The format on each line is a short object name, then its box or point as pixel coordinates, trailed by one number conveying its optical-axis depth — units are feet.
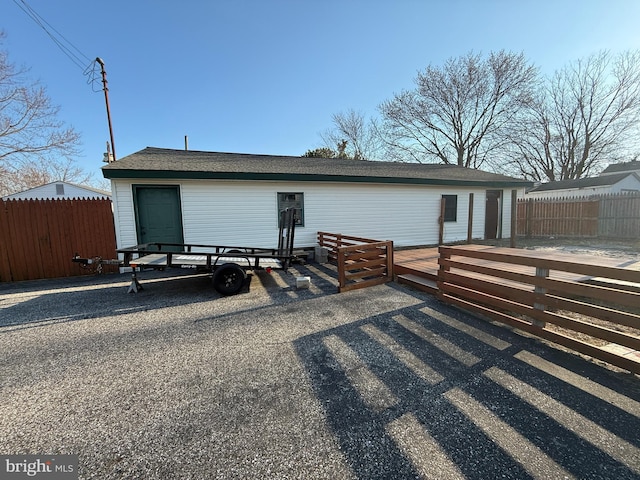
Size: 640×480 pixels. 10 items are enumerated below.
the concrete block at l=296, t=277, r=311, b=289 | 18.69
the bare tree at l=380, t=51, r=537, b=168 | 68.49
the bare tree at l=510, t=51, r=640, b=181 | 71.41
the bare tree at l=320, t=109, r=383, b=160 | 90.53
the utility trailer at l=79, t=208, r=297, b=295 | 17.01
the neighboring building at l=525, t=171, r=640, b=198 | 72.54
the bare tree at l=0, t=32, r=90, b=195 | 45.65
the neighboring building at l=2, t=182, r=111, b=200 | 49.74
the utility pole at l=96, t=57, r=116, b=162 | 42.82
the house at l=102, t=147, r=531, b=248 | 24.61
